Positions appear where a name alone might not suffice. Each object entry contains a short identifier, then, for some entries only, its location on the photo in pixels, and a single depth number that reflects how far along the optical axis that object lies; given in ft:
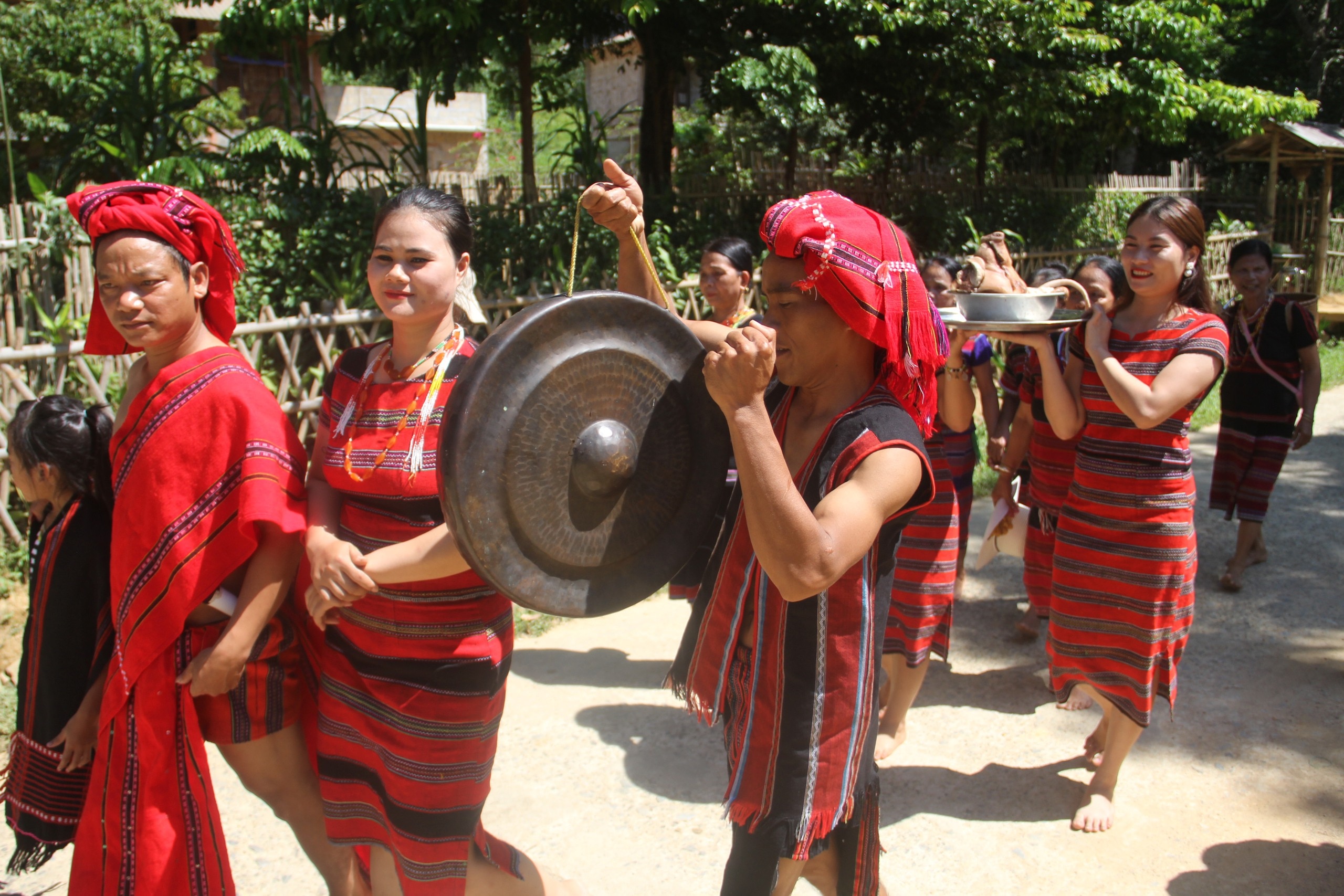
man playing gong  5.50
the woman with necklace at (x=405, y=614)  6.93
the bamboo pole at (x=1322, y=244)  46.24
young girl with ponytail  7.44
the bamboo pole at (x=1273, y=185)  45.73
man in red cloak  6.89
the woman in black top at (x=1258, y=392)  17.57
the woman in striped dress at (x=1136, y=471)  9.87
